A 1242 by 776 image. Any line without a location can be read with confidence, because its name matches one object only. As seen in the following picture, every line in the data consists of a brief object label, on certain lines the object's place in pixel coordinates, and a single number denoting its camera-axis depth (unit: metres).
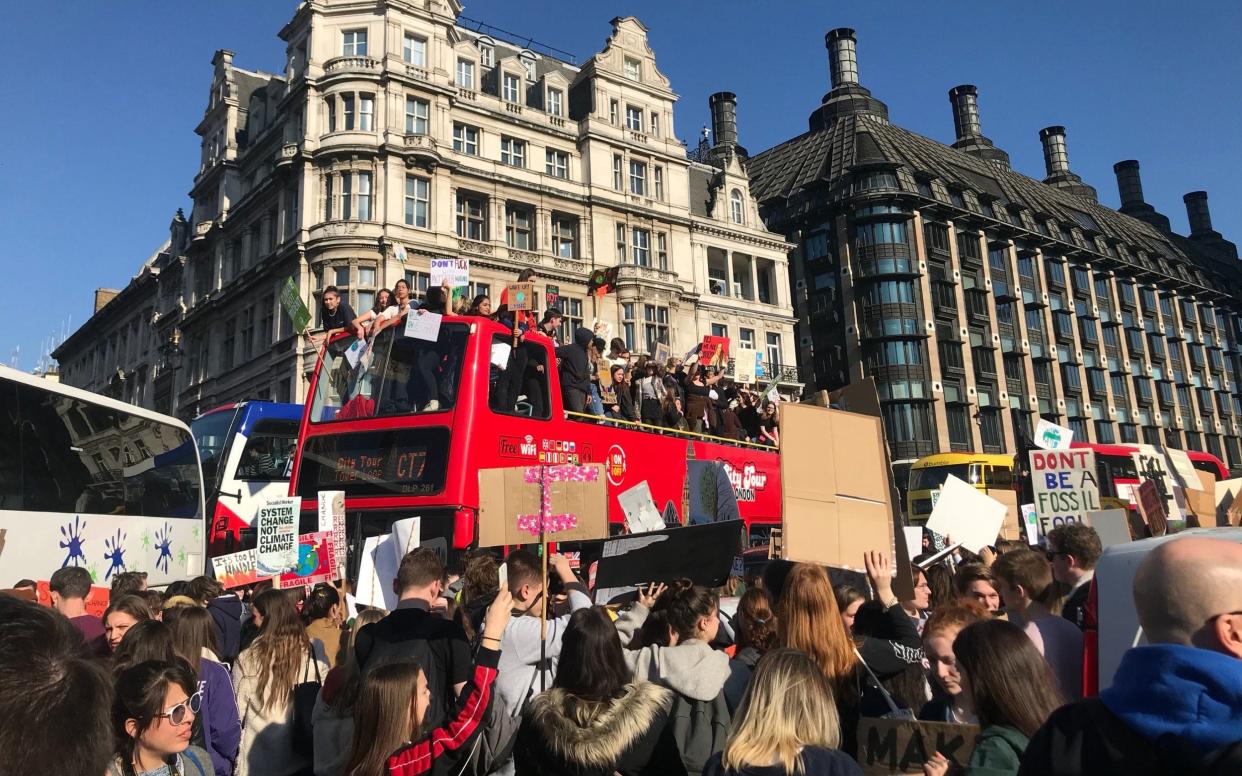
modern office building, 50.78
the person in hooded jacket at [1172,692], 1.65
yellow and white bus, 28.14
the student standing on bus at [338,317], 11.32
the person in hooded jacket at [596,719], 3.34
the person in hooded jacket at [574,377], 13.06
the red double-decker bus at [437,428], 10.52
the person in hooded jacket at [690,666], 3.66
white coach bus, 8.95
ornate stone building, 32.12
